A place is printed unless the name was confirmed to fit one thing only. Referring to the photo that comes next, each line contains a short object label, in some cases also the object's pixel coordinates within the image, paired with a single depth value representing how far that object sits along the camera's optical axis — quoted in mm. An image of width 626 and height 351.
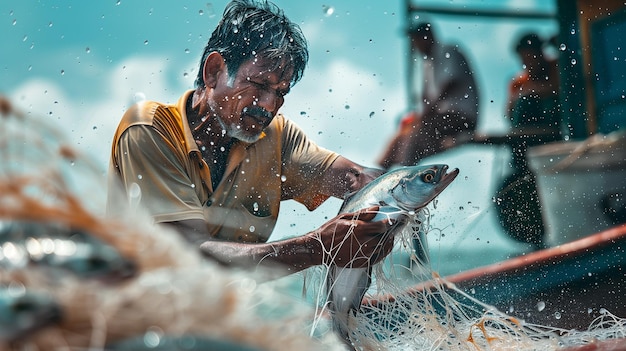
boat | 3068
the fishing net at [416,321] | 2117
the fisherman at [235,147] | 2430
